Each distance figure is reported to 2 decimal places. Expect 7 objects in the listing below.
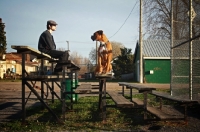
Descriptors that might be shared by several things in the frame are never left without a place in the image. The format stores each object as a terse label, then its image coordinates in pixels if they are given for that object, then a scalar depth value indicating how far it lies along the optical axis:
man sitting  5.58
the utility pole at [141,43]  19.72
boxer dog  5.94
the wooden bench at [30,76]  4.66
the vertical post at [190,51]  6.00
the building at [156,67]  24.59
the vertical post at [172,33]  7.74
